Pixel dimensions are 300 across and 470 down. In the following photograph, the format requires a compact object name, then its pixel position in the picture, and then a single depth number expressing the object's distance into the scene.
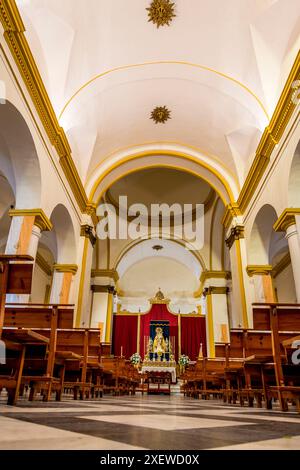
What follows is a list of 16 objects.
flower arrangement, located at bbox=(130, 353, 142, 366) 14.06
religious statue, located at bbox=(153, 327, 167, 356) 15.21
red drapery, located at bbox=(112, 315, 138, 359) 17.02
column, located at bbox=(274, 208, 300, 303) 5.80
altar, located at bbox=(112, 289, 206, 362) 16.81
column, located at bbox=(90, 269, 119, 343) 12.90
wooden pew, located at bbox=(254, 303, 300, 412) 2.92
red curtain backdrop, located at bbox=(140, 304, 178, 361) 17.31
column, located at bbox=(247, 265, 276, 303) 7.69
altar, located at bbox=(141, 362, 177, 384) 11.17
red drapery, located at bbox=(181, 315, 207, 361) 17.00
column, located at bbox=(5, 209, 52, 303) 5.80
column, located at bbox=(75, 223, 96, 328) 8.26
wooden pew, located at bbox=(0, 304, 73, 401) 3.58
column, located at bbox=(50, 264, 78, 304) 7.81
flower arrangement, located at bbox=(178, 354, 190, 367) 14.40
